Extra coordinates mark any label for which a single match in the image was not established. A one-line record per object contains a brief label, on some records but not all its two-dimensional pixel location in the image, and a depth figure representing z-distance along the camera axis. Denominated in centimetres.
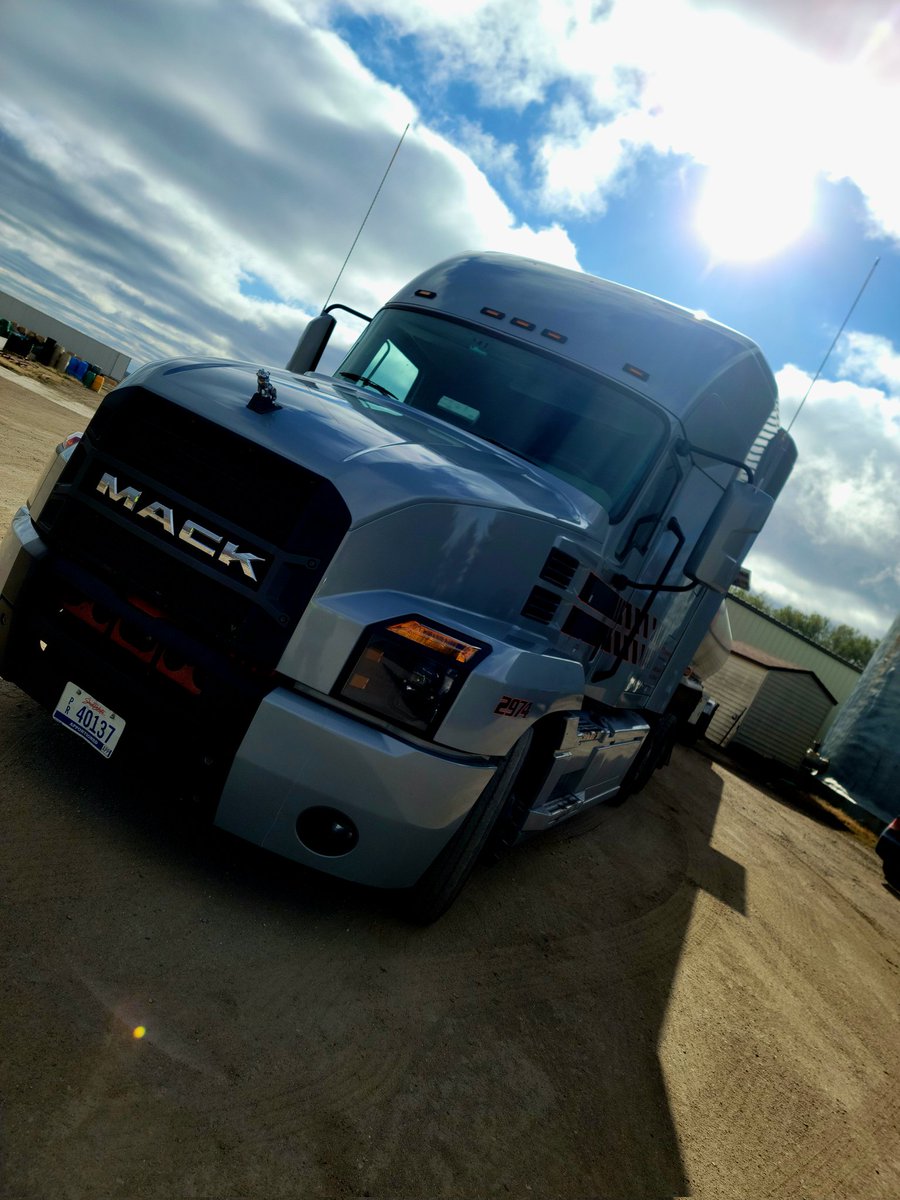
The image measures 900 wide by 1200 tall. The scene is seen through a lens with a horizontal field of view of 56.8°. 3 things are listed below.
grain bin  1923
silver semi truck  300
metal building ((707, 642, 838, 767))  2384
